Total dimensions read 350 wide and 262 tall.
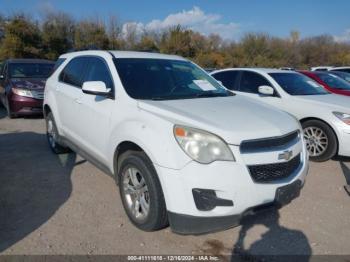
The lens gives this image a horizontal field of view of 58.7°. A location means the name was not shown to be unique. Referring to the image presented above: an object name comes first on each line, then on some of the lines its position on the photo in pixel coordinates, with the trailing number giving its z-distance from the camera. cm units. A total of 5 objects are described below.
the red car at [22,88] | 824
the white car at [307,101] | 511
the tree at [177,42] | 3966
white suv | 257
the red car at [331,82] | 776
